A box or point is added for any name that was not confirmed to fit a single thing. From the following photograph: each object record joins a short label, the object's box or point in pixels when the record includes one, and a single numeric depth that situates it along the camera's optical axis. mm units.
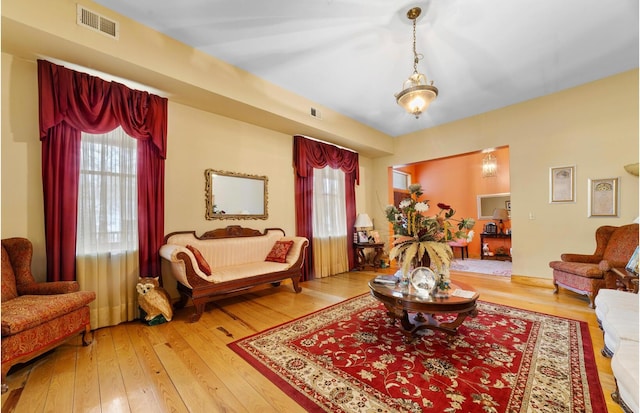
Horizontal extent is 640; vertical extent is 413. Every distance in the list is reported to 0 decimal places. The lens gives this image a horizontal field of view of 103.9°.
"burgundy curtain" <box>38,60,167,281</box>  2400
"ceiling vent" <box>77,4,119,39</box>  2219
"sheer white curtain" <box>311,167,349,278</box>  4887
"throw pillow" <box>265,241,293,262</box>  3818
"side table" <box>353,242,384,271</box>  5358
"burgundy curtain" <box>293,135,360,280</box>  4602
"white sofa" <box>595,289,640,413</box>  1194
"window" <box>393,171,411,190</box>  7507
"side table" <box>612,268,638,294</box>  2377
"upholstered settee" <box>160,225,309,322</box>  2803
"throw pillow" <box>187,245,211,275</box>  2914
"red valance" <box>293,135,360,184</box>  4605
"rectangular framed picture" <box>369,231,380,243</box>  5559
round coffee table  1983
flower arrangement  2232
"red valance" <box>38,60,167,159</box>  2396
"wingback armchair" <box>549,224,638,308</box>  2922
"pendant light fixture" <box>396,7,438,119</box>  2420
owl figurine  2691
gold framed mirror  3602
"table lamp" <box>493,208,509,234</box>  6551
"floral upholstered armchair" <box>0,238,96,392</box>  1707
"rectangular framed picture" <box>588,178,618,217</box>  3443
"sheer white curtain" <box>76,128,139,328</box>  2609
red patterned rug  1534
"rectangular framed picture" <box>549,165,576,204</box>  3770
